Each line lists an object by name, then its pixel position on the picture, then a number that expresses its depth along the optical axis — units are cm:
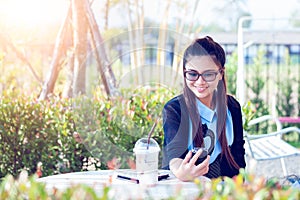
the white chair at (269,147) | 481
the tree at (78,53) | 471
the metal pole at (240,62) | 607
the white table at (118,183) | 226
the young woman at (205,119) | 289
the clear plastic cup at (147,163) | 244
